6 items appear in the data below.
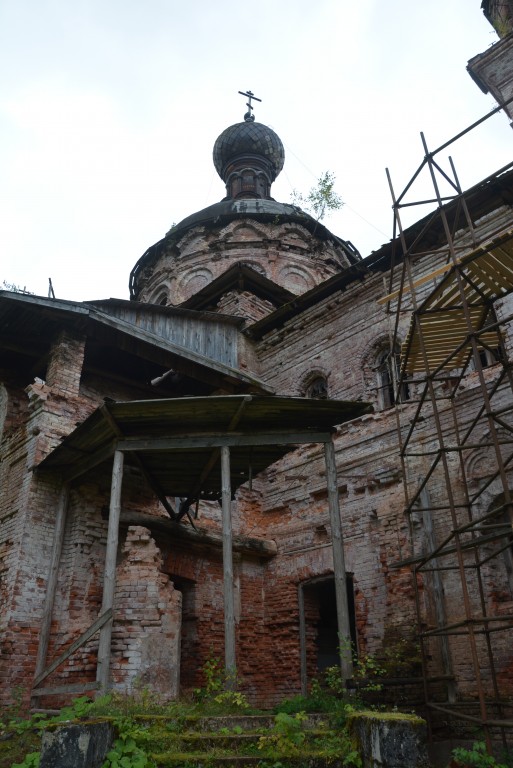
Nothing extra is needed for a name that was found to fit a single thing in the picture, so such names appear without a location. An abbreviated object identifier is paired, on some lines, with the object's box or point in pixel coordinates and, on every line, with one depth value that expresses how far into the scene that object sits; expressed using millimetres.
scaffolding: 6621
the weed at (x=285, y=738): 5203
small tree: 20250
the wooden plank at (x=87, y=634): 6959
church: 7957
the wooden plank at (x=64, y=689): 6691
